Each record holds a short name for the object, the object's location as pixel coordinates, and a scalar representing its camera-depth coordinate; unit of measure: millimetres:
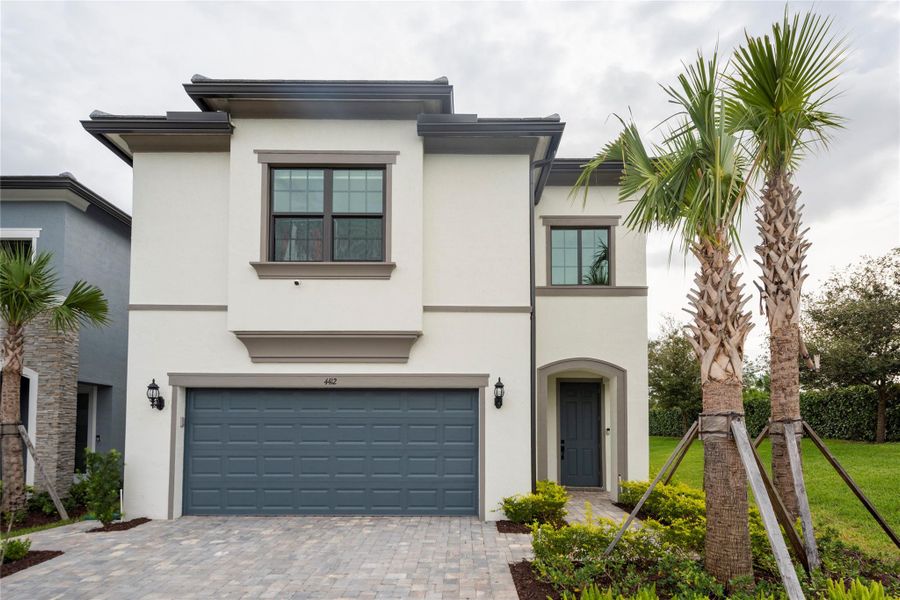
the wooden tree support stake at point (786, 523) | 5891
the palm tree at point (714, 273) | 5707
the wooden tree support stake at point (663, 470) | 6109
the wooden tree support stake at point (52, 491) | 9757
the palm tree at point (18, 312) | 9953
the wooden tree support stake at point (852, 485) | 6293
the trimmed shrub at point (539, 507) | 9156
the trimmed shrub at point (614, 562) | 5738
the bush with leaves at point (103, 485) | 9078
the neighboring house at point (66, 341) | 11430
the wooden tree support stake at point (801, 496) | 5984
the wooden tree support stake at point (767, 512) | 5023
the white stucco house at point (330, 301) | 9742
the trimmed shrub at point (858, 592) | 4482
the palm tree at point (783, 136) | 5922
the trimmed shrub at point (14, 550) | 7182
